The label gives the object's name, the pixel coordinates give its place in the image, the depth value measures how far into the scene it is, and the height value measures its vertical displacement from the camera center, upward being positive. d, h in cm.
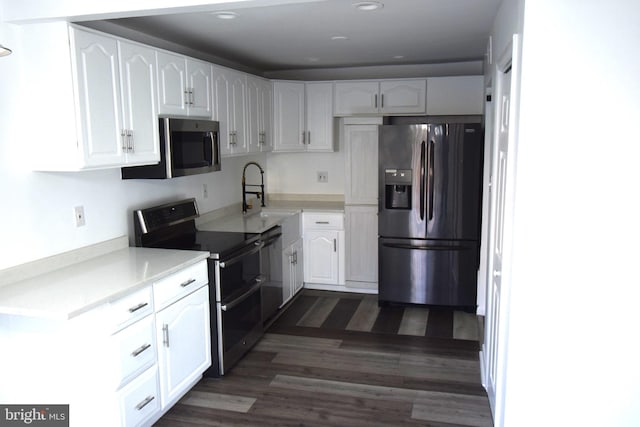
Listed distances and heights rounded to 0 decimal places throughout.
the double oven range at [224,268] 334 -75
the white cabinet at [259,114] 461 +40
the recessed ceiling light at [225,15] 300 +83
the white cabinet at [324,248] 518 -91
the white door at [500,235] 240 -42
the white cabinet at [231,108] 399 +40
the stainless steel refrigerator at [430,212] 447 -49
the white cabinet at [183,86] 326 +48
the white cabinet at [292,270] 477 -108
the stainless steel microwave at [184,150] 325 +5
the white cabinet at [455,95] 502 +59
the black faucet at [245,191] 510 -34
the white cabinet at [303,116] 522 +41
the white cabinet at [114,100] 262 +31
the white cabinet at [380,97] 517 +59
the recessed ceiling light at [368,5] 282 +82
